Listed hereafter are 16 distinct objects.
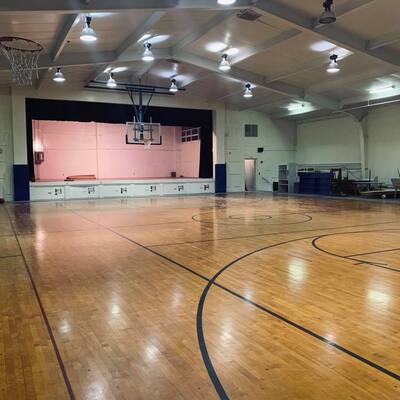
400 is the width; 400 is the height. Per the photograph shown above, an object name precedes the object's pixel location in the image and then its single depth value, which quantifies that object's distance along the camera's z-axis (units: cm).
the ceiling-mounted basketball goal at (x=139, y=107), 1783
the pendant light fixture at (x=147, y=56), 1122
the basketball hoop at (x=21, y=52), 1032
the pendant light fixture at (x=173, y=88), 1628
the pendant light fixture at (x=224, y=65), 1257
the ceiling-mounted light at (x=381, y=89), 1563
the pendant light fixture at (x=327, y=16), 755
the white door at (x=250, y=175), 2333
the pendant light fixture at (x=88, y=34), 834
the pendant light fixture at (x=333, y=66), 1212
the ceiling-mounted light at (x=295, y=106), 2072
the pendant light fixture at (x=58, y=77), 1330
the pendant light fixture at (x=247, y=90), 1637
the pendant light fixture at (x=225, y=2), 757
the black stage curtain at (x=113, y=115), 1742
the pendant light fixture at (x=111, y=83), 1504
